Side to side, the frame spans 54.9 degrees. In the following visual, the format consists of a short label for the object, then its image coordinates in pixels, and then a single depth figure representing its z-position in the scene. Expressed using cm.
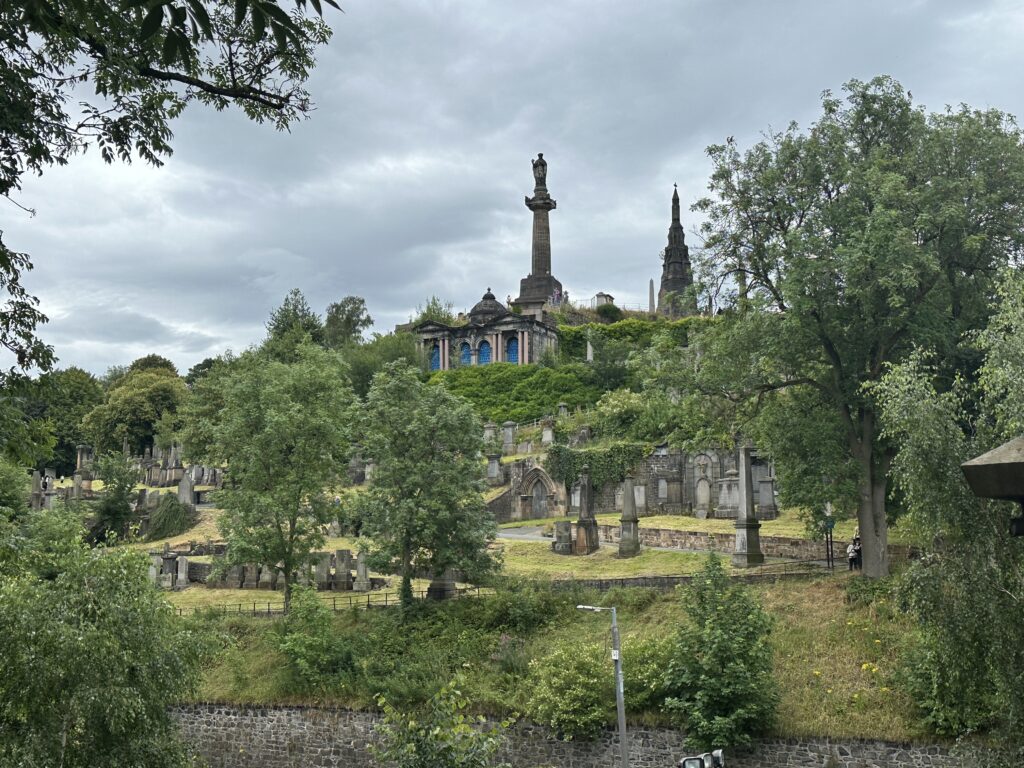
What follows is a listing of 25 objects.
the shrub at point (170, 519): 4819
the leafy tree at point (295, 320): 8412
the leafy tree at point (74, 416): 7950
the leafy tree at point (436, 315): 8440
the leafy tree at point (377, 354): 7238
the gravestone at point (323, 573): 3491
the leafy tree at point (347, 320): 8969
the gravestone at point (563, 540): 3566
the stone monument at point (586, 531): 3553
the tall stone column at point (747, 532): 3022
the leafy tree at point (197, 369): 9738
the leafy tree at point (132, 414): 7688
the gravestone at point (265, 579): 3666
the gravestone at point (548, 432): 5319
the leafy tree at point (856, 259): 2598
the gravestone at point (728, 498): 3872
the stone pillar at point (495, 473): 4953
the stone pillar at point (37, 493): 5447
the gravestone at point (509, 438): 5488
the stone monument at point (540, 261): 8388
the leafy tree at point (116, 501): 4759
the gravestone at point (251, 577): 3688
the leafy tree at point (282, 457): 3134
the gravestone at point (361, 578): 3466
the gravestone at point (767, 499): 3728
